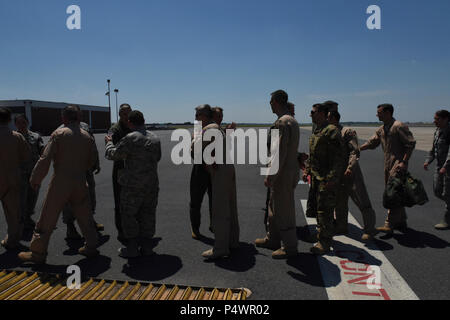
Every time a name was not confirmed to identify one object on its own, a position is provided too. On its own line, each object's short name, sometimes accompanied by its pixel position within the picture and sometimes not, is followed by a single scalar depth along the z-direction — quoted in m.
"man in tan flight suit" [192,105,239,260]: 3.91
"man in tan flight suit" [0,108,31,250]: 4.17
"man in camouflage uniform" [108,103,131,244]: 4.50
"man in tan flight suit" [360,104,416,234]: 4.69
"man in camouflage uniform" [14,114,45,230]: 4.80
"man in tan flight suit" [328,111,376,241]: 4.55
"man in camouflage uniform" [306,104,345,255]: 4.01
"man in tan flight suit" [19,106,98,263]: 3.68
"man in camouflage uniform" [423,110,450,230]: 5.06
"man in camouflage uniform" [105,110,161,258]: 3.89
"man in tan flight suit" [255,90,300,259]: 3.82
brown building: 44.53
